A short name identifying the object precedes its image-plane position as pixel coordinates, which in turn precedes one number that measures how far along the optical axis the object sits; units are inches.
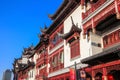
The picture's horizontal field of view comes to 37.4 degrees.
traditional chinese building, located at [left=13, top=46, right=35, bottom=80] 1409.3
